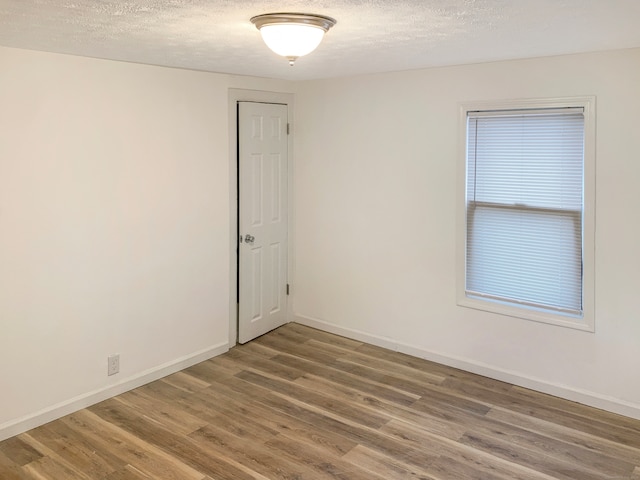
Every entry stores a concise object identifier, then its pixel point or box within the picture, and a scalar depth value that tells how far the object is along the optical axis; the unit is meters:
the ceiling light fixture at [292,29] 2.49
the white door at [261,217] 4.86
